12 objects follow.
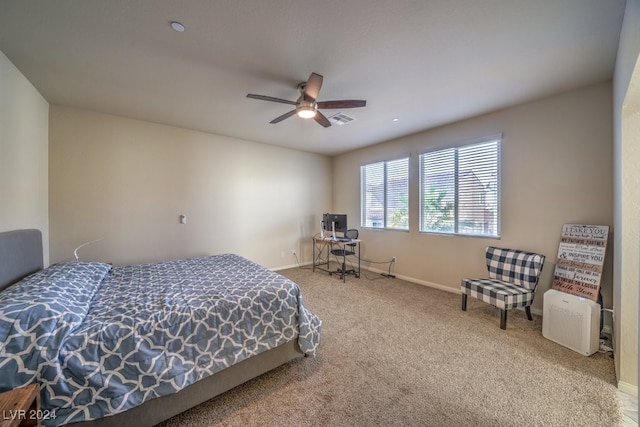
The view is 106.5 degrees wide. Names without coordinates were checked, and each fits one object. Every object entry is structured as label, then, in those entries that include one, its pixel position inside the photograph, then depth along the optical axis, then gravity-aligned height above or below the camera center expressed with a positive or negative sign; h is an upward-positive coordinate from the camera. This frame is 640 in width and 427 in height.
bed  1.18 -0.74
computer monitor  4.56 -0.22
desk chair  4.57 -0.78
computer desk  4.47 -0.85
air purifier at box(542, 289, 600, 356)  2.09 -1.01
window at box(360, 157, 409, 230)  4.45 +0.35
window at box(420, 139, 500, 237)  3.30 +0.34
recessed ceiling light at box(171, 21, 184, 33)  1.68 +1.33
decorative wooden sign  2.32 -0.48
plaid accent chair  2.54 -0.83
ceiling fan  2.21 +1.08
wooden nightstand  0.87 -0.76
